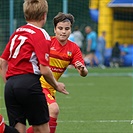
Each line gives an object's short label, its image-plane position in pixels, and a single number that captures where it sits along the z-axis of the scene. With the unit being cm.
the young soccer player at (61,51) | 1508
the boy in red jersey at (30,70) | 1162
